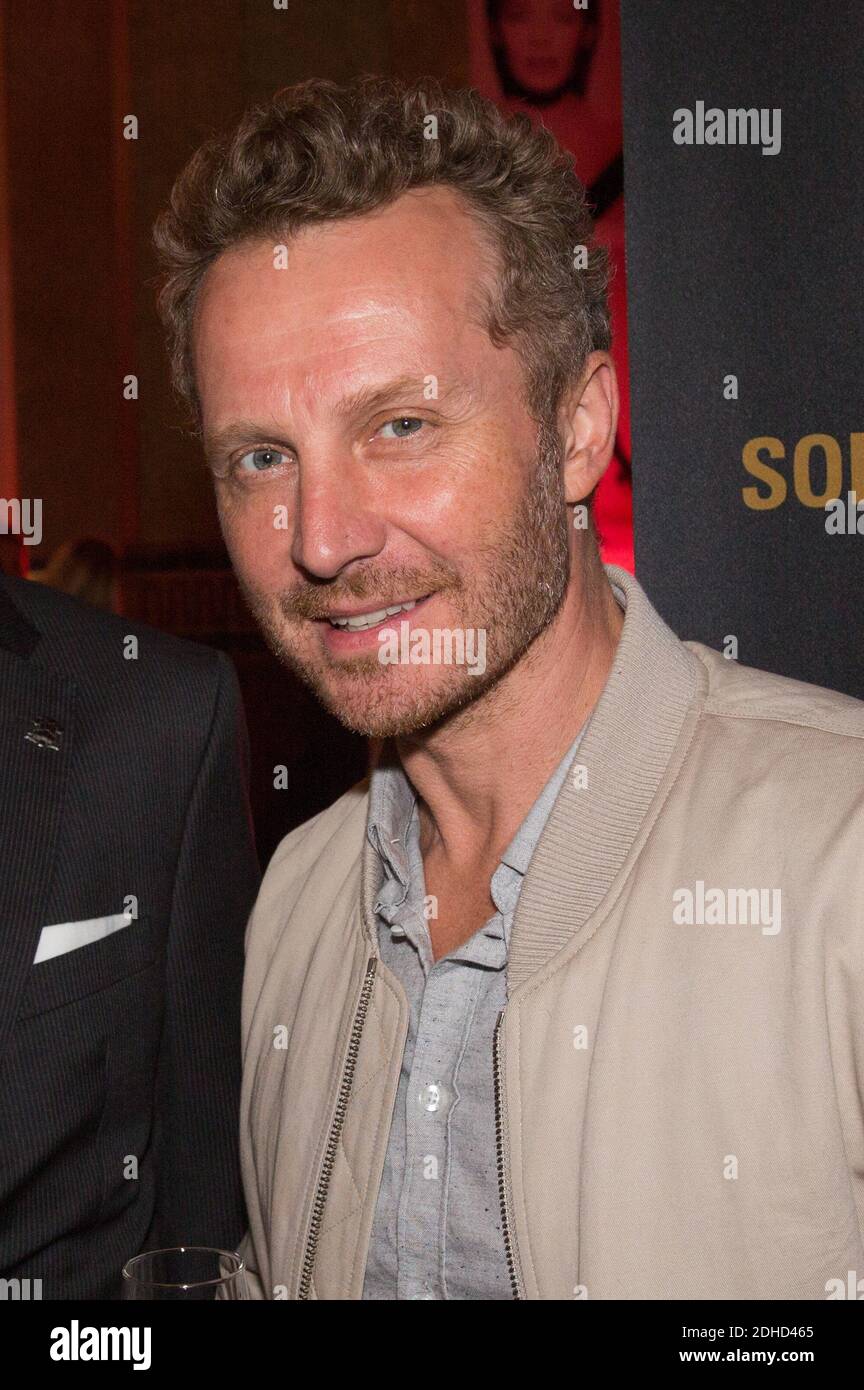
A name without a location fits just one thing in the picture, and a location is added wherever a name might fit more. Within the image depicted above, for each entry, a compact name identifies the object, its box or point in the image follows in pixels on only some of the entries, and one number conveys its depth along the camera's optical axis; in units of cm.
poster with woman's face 144
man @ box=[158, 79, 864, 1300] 57
